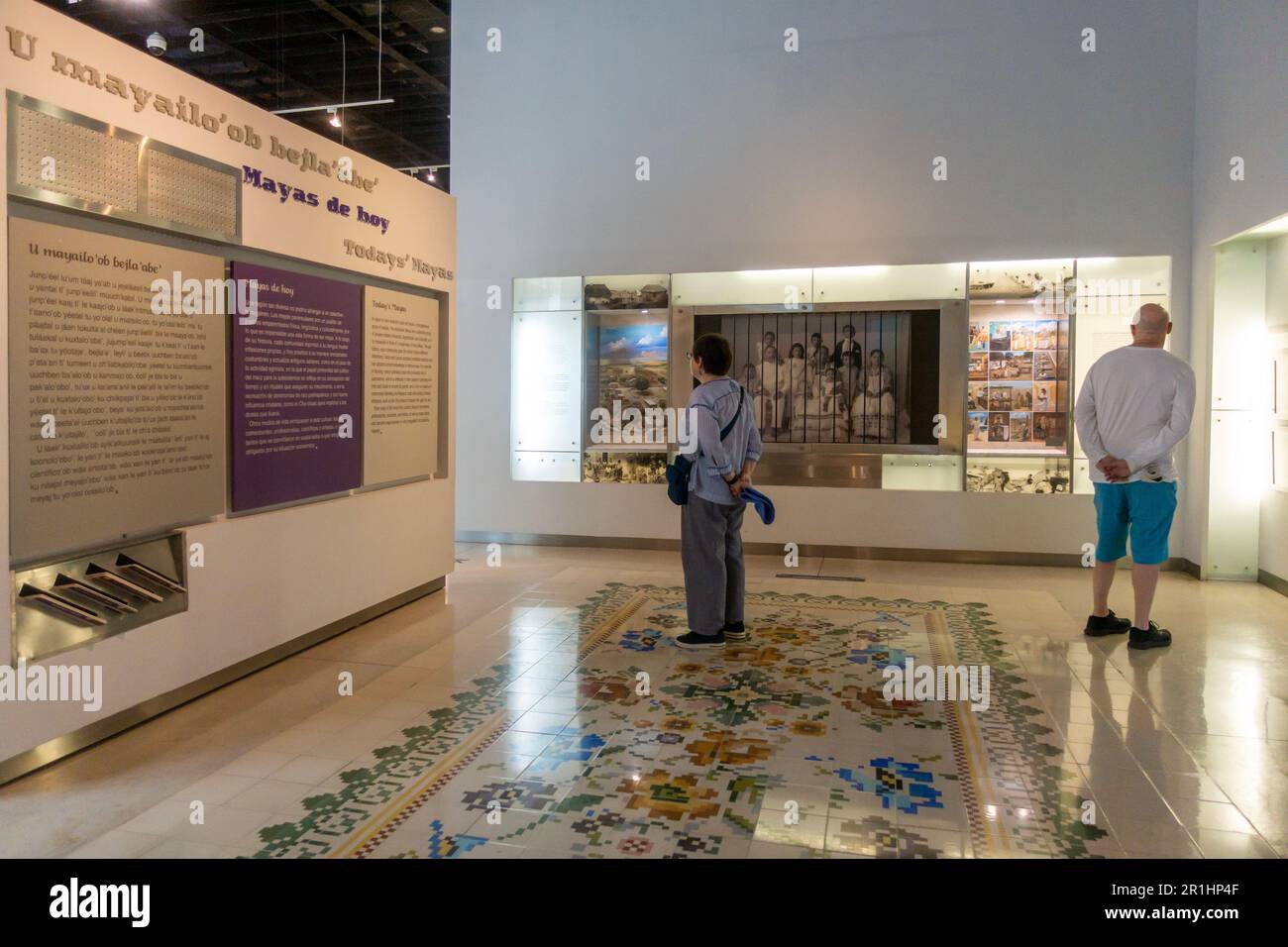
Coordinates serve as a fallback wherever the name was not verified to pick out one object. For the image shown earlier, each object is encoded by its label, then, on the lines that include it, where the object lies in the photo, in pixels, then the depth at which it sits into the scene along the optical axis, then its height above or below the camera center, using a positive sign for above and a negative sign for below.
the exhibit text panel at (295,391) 5.18 +0.16
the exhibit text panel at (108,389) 3.86 +0.12
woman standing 5.73 -0.37
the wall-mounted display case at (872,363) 8.94 +0.60
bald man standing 5.86 -0.08
